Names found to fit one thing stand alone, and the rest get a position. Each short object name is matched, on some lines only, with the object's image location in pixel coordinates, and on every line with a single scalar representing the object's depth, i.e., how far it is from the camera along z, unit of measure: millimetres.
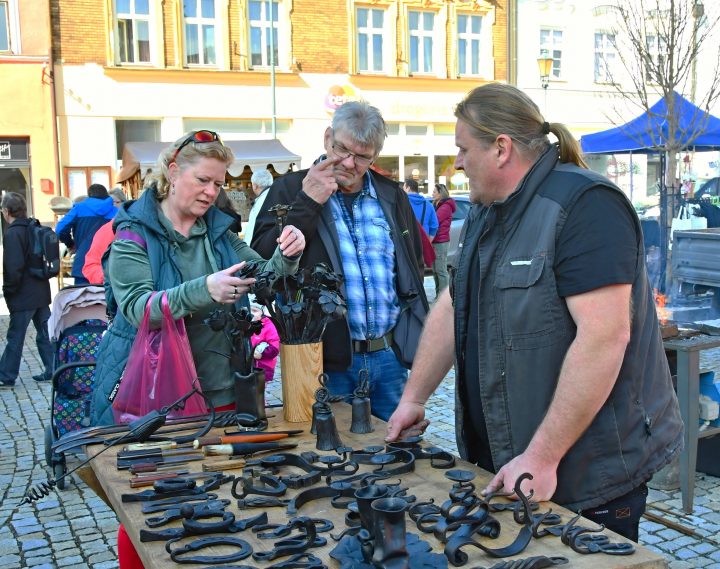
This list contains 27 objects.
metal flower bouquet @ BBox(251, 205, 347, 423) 2471
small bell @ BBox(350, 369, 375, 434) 2395
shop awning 14875
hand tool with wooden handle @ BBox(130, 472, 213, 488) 1969
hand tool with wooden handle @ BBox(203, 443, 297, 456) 2193
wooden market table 1525
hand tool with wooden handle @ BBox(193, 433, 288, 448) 2281
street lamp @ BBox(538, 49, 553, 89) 15508
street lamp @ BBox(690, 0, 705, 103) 10672
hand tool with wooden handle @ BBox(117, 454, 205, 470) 2111
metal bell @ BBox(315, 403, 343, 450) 2227
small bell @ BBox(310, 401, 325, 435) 2297
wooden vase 2502
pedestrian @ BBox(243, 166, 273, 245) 8933
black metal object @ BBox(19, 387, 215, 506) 2312
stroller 4566
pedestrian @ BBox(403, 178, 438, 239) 8688
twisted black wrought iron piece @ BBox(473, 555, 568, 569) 1472
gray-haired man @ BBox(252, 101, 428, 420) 2953
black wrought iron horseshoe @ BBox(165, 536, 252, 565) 1546
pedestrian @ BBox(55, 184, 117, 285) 8273
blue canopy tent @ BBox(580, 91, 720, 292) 11266
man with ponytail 1831
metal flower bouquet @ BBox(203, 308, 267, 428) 2508
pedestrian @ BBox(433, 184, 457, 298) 10133
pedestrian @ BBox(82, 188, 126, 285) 4832
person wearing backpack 6980
